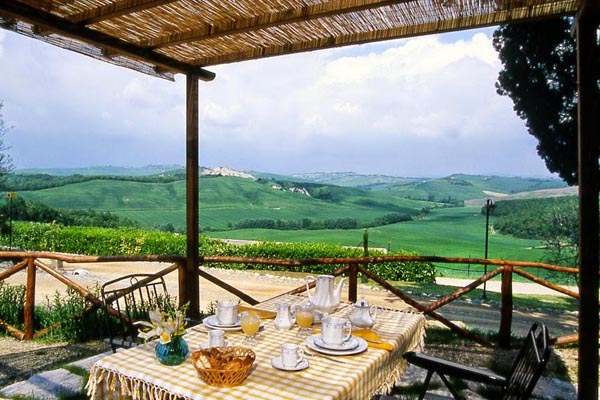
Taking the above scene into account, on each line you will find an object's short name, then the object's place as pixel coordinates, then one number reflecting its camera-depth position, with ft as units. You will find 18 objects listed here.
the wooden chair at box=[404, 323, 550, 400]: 5.87
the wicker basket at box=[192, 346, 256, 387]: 5.02
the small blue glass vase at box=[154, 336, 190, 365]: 5.65
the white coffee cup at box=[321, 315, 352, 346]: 6.36
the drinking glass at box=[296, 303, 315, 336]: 7.06
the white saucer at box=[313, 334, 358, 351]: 6.26
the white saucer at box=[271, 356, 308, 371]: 5.56
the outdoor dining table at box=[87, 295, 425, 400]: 5.00
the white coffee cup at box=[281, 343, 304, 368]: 5.60
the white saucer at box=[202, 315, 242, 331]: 7.22
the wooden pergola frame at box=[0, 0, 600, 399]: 7.57
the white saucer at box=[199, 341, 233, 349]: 6.18
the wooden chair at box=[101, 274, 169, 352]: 9.29
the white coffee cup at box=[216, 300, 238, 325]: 7.36
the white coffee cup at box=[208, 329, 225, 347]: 6.09
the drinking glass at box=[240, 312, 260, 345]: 6.60
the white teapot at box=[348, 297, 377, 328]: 7.47
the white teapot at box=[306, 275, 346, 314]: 7.71
